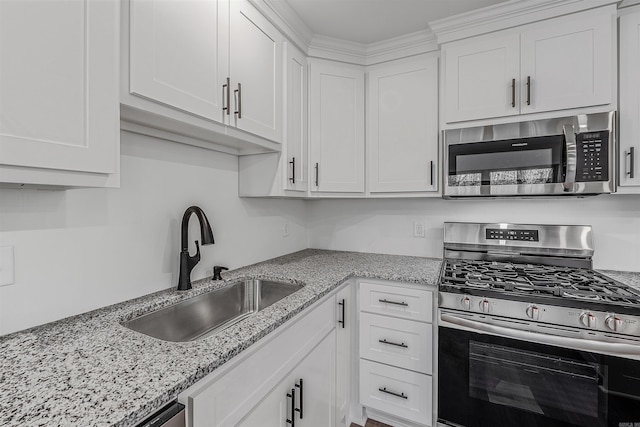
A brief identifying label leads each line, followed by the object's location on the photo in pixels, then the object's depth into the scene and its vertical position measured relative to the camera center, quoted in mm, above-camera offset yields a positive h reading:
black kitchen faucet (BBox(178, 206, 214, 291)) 1387 -154
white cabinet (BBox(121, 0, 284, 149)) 987 +556
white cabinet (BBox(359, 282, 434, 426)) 1653 -791
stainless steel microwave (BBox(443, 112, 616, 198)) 1550 +300
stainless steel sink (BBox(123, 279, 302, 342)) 1213 -461
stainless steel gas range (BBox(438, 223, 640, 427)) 1221 -601
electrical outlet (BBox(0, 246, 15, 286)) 902 -167
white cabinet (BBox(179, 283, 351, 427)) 810 -575
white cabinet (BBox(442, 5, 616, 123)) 1563 +799
